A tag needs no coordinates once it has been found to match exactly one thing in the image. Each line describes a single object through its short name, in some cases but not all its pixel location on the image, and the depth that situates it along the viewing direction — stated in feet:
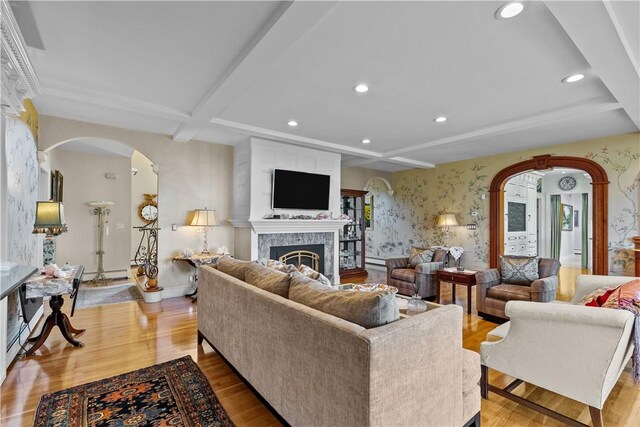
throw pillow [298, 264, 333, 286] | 7.71
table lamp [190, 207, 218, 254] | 15.92
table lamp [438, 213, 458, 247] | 21.76
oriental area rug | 6.28
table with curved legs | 9.03
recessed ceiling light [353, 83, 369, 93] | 10.36
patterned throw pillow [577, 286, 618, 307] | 7.05
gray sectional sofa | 4.12
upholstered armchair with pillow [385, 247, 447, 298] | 15.06
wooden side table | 13.28
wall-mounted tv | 17.39
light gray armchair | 5.64
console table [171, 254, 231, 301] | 15.05
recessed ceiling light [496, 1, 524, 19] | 6.36
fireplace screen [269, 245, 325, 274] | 17.93
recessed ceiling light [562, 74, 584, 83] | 9.51
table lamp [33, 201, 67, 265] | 9.24
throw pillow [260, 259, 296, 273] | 8.34
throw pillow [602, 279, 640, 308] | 6.10
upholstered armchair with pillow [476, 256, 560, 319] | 11.56
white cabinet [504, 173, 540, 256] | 22.24
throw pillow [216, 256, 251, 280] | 8.50
